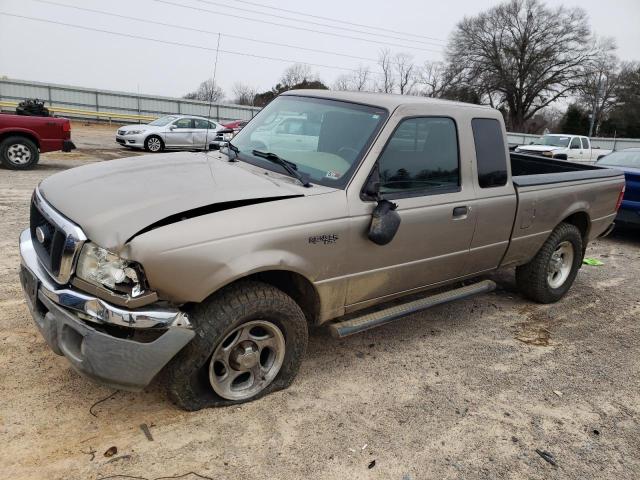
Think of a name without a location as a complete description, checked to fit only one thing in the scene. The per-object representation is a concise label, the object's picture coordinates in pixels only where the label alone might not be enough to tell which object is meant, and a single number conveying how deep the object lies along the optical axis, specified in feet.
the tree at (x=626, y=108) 169.78
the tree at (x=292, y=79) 180.41
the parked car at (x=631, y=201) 26.78
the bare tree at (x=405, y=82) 190.08
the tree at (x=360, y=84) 167.94
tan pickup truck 8.52
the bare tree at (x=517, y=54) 171.73
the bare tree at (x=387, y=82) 187.25
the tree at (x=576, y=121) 182.28
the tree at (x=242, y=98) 132.67
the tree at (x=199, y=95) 130.66
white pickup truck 63.52
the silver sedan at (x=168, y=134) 59.88
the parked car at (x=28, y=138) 37.22
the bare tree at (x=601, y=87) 166.30
